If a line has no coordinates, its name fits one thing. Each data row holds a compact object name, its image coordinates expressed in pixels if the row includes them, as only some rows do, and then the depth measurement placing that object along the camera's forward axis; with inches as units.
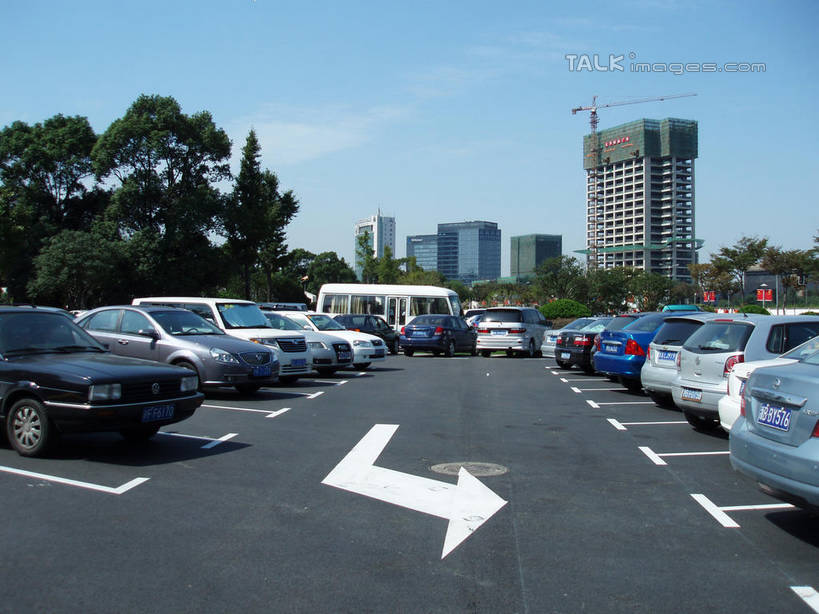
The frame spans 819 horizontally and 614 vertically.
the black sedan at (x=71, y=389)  298.5
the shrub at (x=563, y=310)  1892.2
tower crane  6013.8
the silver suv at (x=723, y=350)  385.7
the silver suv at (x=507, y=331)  1091.3
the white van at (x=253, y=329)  629.0
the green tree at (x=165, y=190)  1859.0
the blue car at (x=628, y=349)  585.3
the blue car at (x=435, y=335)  1100.5
